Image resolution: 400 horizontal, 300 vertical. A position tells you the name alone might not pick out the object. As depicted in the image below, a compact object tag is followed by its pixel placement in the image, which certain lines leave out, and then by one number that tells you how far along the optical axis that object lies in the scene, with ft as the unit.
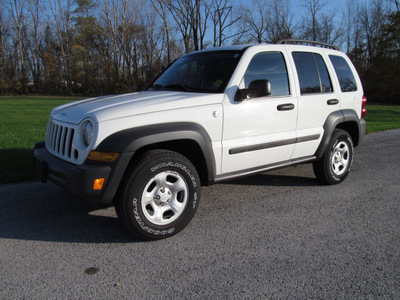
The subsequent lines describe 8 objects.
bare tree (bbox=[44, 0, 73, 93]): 168.66
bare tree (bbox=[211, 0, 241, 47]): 126.56
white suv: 9.98
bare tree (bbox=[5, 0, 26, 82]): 166.89
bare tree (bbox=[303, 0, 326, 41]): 153.99
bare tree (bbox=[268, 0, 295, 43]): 149.89
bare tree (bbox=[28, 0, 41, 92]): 173.04
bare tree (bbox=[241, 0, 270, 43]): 138.74
